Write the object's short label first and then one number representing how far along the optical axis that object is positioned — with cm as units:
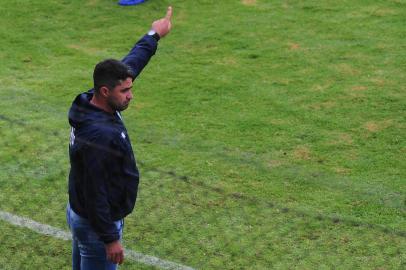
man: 1036
